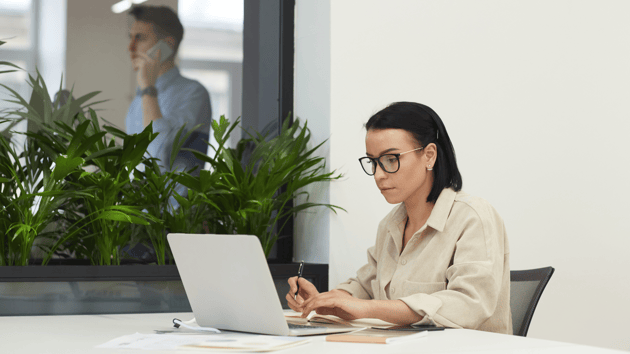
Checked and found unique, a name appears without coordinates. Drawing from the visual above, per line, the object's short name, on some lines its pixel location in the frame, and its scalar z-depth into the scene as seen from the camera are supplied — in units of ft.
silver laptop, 9.26
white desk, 8.98
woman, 9.95
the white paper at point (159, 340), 9.00
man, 12.91
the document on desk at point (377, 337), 9.14
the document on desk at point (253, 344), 8.88
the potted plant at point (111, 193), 11.37
